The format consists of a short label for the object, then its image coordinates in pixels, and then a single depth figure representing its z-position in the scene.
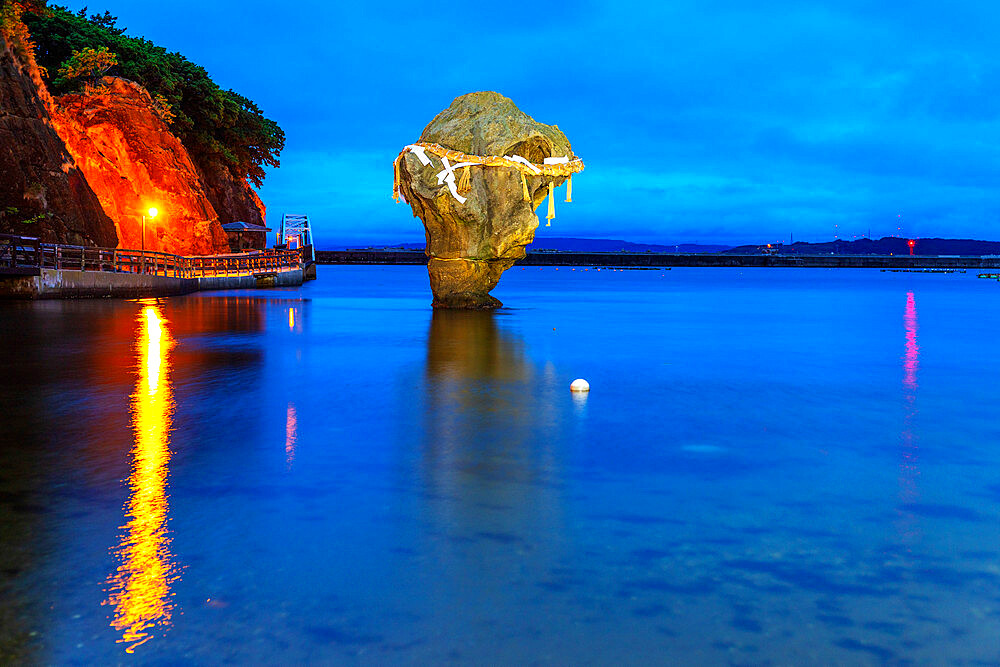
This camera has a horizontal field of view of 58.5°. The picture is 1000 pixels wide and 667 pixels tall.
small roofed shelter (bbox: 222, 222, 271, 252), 64.62
